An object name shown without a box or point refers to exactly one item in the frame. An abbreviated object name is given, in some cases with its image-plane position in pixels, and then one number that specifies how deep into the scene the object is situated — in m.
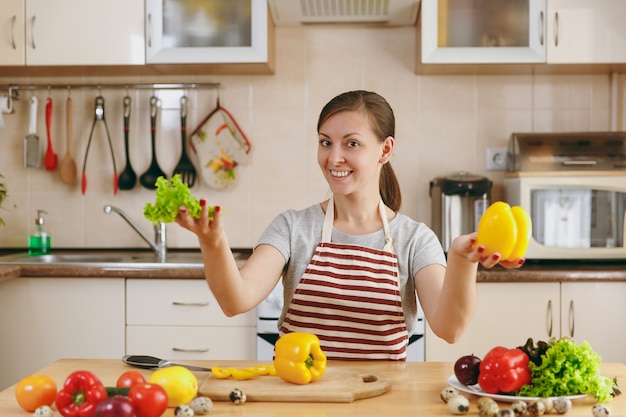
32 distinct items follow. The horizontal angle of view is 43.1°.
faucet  3.19
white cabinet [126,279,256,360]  2.82
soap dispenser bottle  3.29
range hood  3.08
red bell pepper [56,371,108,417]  1.13
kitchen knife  1.51
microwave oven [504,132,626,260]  2.95
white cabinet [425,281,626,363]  2.78
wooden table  1.24
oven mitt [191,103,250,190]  3.36
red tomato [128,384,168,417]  1.13
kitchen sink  3.17
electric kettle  3.06
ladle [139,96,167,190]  3.37
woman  1.75
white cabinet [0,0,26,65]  3.09
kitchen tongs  3.37
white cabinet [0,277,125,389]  2.82
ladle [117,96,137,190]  3.38
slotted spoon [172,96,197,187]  3.36
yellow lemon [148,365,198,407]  1.24
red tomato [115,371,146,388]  1.22
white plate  1.26
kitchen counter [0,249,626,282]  2.76
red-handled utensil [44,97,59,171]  3.38
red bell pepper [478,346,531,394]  1.28
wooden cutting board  1.31
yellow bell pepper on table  1.35
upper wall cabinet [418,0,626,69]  3.00
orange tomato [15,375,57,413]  1.22
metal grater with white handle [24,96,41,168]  3.37
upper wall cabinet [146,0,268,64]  3.06
